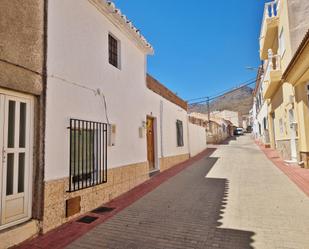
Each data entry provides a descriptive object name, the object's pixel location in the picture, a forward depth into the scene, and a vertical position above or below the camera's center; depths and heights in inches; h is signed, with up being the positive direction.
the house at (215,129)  1282.5 +72.4
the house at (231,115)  2832.2 +297.9
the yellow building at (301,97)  354.6 +70.6
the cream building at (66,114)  169.8 +27.7
